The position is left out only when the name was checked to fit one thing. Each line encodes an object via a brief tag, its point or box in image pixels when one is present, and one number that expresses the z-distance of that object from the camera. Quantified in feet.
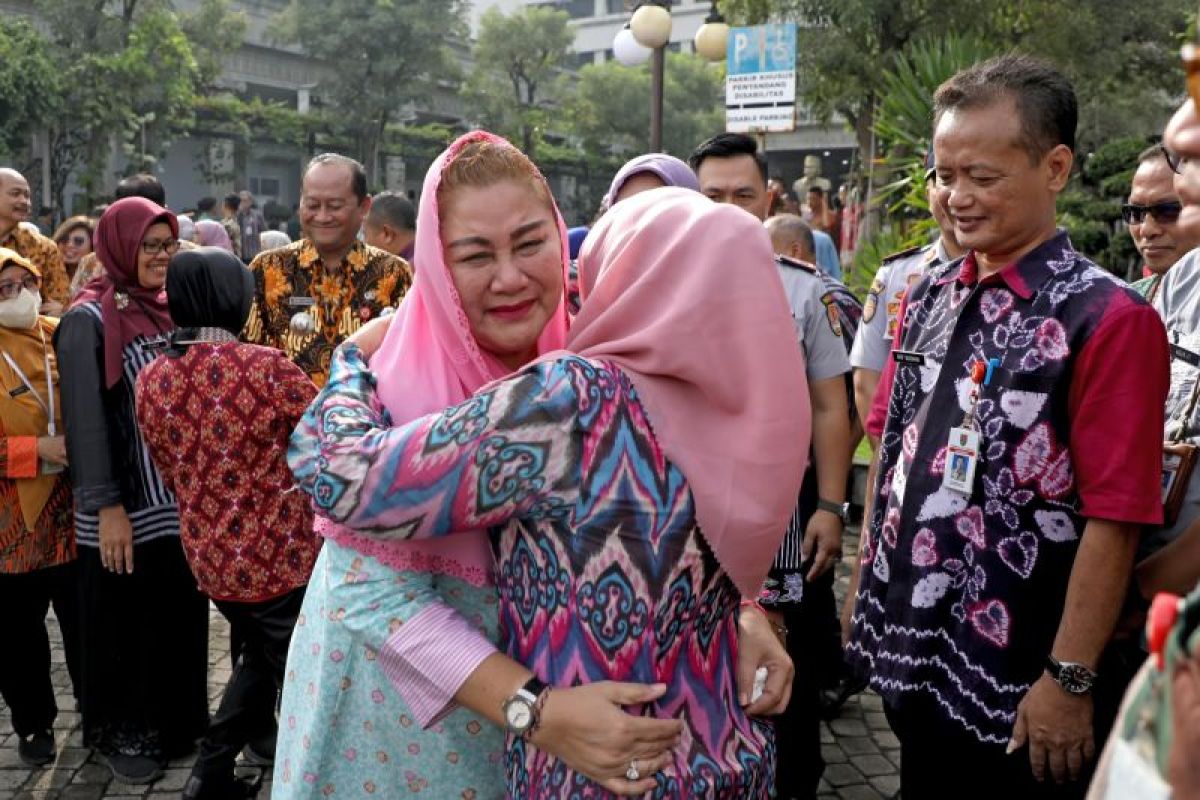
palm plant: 22.34
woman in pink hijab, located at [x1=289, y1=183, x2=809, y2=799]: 4.77
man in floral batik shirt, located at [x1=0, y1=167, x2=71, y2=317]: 18.44
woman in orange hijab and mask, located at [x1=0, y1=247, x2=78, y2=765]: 12.50
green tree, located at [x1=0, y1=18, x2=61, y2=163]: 68.18
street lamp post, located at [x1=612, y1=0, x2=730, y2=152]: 37.11
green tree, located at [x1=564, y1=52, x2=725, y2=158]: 153.58
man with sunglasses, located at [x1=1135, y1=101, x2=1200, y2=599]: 7.07
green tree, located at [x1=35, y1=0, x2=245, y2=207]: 73.72
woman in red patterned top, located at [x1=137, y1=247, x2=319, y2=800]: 10.89
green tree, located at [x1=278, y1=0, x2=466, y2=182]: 111.12
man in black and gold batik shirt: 14.84
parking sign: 31.24
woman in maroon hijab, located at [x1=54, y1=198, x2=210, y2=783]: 12.17
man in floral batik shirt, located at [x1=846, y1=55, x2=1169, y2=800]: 6.60
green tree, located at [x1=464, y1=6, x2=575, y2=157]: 137.59
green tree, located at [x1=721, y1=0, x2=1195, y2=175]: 48.39
